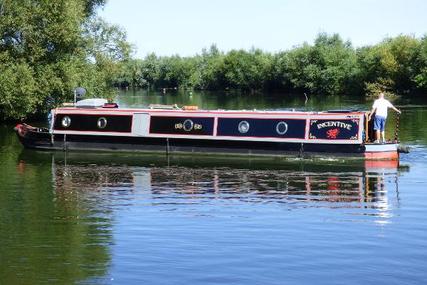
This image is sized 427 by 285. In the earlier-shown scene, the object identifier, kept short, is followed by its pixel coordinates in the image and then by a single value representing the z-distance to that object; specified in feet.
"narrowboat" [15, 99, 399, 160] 73.92
